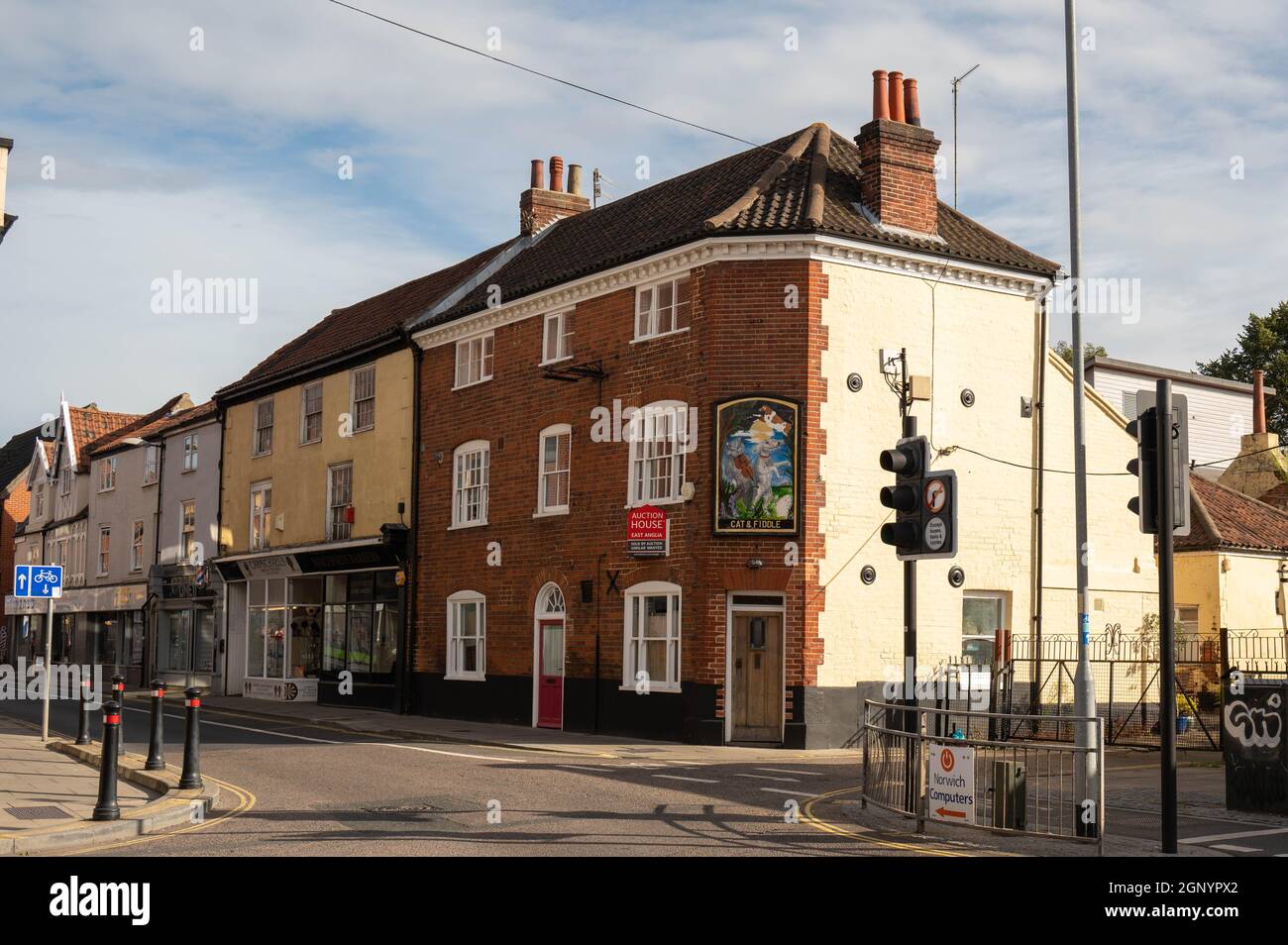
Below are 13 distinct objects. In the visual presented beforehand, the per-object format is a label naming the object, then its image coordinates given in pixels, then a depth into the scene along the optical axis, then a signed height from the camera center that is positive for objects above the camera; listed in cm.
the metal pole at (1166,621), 1010 -24
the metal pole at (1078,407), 1470 +211
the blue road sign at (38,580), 2108 -4
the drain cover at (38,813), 1213 -217
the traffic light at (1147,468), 1084 +100
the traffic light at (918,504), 1272 +80
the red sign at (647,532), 2331 +92
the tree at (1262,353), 5247 +961
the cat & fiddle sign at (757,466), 2239 +203
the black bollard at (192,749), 1398 -181
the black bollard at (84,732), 1956 -230
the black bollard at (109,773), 1191 -176
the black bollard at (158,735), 1548 -184
